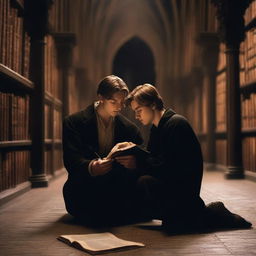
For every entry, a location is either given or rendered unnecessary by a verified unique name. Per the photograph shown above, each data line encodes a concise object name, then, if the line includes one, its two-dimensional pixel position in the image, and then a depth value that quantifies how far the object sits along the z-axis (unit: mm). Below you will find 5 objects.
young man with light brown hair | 3258
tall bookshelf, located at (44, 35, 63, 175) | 7688
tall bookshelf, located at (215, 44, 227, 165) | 9273
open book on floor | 2660
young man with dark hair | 3547
